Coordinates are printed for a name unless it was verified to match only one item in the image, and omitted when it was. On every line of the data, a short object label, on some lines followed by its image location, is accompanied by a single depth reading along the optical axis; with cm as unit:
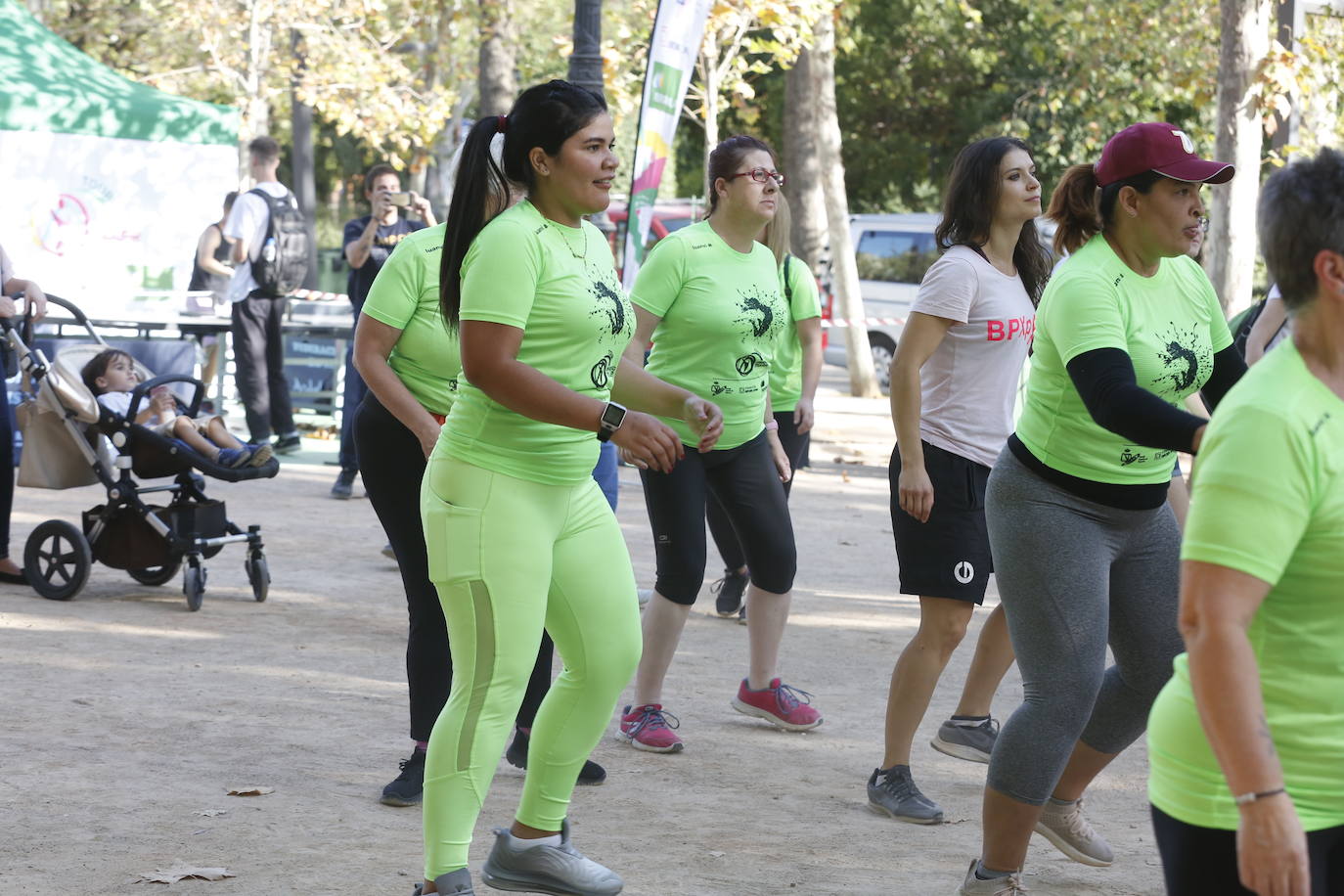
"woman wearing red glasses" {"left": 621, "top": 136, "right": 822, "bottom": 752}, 1136
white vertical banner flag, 2265
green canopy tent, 3196
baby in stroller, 1629
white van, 4696
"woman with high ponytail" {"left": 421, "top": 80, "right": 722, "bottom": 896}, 742
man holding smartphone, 2133
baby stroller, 1612
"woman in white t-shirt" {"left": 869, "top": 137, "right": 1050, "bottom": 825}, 977
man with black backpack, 2574
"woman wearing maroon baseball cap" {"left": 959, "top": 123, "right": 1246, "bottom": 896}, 756
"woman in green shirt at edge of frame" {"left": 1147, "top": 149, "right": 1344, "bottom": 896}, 439
